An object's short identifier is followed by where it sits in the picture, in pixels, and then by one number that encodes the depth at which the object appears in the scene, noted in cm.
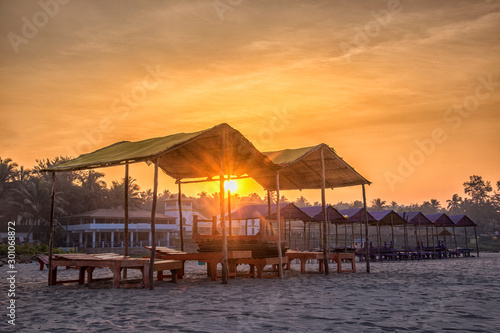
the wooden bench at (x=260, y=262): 1506
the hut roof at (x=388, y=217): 3175
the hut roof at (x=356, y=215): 3112
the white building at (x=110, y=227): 5566
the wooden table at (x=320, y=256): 1741
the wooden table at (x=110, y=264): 1200
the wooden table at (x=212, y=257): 1411
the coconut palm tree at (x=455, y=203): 12033
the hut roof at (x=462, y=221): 3903
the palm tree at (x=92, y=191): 6384
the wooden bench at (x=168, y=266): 1248
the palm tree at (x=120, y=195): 6762
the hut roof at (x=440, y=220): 3731
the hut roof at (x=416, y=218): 3484
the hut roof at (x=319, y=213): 2869
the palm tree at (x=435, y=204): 12225
